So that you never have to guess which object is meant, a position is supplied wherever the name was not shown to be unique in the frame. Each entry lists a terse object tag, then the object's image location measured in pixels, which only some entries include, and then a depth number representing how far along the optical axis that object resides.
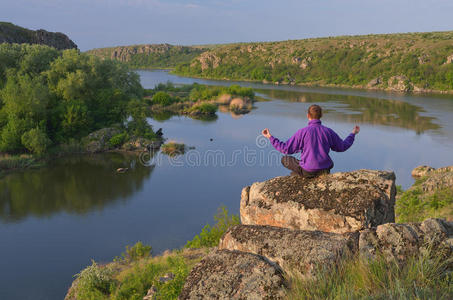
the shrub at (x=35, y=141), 31.36
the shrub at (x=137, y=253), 16.61
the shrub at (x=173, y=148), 36.41
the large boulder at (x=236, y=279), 4.05
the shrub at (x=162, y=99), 63.47
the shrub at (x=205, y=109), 57.75
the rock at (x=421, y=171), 28.33
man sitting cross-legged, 6.67
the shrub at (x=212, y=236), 15.66
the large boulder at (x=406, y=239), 4.45
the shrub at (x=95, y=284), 12.72
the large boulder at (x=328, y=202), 5.78
